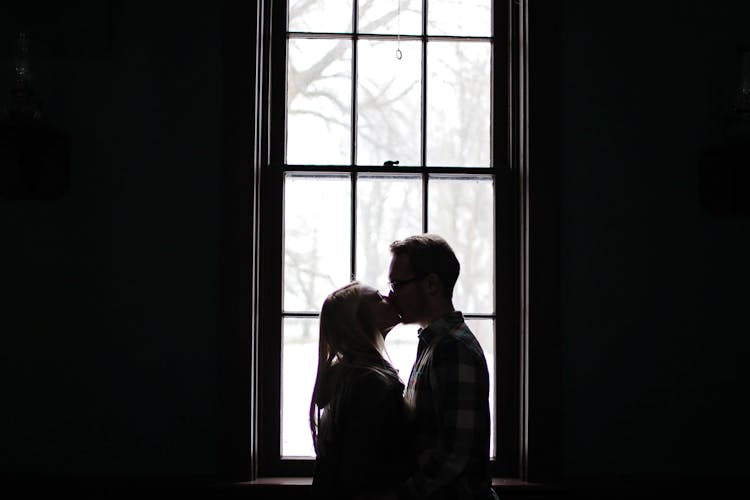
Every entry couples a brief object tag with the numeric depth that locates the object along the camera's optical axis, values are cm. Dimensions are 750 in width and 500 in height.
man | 178
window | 281
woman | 183
